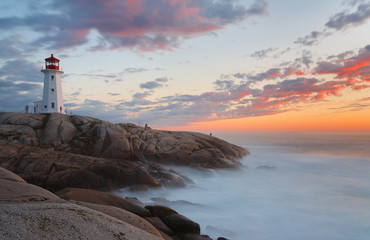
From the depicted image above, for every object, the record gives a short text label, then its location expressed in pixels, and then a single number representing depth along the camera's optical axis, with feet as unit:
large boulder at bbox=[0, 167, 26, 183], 33.35
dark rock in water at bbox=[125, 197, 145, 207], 45.58
